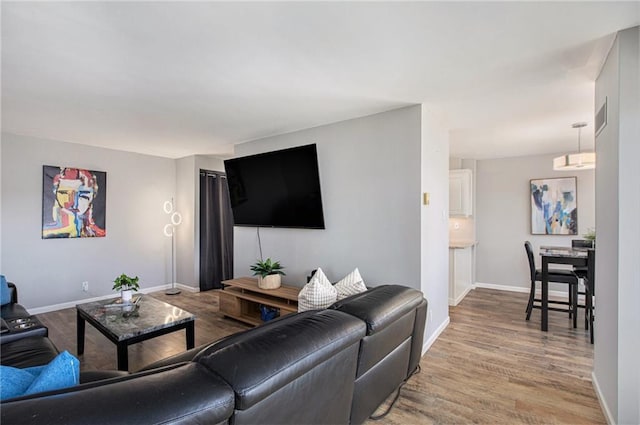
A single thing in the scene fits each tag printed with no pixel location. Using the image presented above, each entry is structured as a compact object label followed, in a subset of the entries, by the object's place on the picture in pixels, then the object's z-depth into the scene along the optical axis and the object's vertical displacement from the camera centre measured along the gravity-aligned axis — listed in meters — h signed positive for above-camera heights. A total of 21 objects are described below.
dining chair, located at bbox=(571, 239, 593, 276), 3.75 -0.52
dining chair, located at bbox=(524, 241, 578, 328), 3.76 -0.87
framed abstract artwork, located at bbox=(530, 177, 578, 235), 5.21 +0.01
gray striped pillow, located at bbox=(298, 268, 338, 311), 2.59 -0.71
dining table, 3.57 -0.60
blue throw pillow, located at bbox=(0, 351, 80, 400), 1.01 -0.55
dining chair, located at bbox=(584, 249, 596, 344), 3.20 -0.90
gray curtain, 5.62 -0.40
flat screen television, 3.72 +0.26
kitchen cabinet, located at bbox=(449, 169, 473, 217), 5.48 +0.26
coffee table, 2.42 -0.93
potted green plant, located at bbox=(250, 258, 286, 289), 3.75 -0.78
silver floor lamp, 5.67 -0.31
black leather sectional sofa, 0.82 -0.54
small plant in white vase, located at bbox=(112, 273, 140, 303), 3.08 -0.75
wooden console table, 3.49 -1.04
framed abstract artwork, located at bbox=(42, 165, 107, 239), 4.32 +0.10
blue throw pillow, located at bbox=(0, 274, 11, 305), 3.00 -0.78
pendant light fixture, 3.54 +0.53
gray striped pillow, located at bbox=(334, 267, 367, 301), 2.78 -0.68
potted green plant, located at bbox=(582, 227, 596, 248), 3.61 -0.34
